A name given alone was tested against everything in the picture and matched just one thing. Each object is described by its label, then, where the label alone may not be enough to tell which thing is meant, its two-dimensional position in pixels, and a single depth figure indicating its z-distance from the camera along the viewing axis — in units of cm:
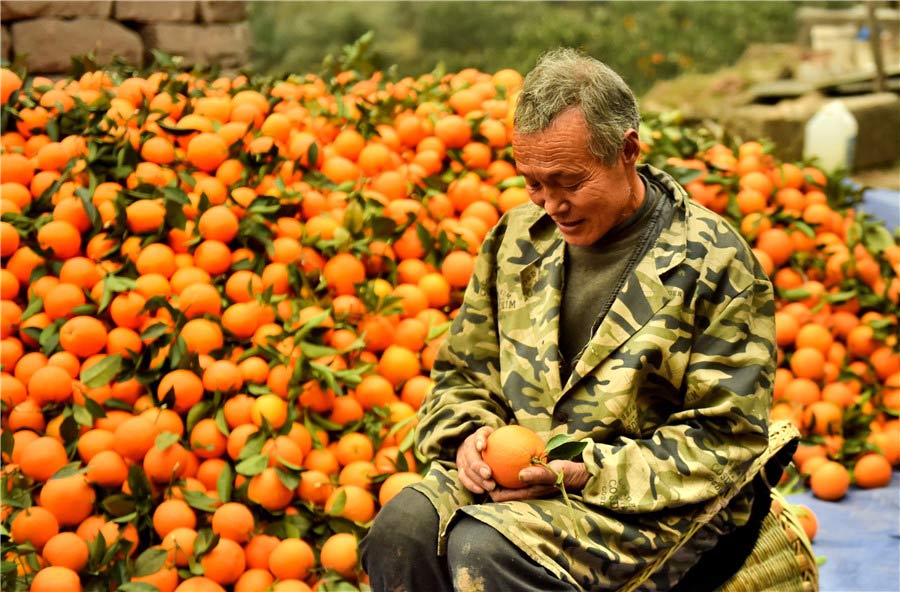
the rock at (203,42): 558
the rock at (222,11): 597
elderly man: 171
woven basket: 205
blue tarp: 251
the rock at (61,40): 483
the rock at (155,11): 534
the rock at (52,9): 478
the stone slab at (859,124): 575
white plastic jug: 431
